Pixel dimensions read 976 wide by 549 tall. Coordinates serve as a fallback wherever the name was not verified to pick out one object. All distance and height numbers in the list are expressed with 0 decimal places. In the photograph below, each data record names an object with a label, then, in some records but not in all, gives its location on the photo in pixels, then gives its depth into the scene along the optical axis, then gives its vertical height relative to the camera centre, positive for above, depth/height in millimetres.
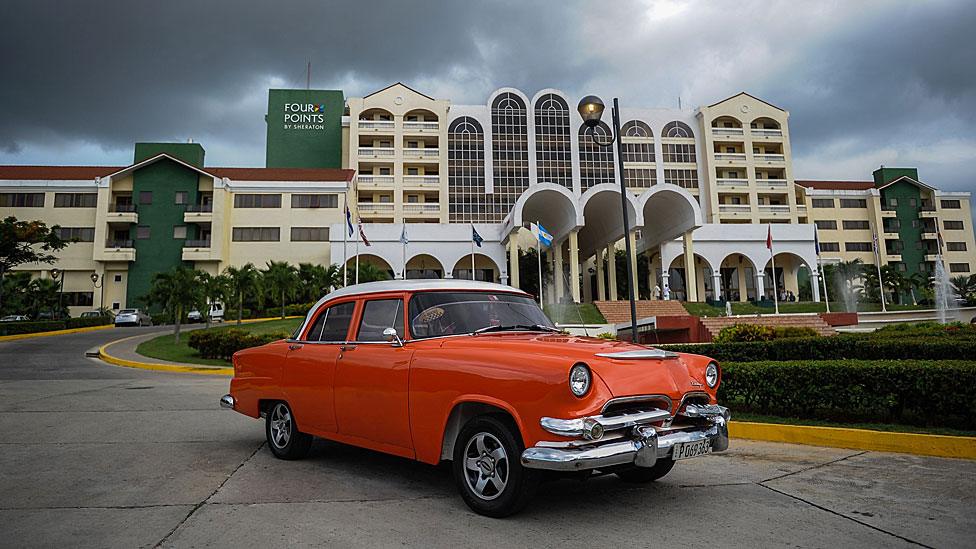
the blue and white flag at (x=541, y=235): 24267 +3635
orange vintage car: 3623 -505
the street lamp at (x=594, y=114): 12211 +4439
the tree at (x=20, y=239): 29828 +4779
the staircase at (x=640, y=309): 29931 +543
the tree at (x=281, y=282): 33562 +2501
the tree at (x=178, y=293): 23656 +1373
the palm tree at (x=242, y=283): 29353 +2143
